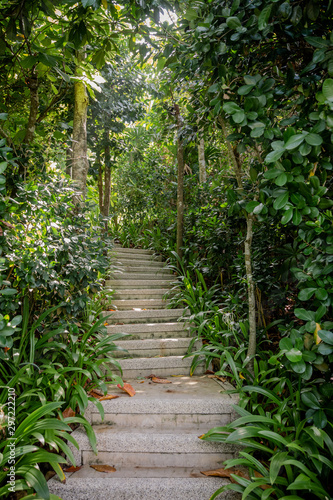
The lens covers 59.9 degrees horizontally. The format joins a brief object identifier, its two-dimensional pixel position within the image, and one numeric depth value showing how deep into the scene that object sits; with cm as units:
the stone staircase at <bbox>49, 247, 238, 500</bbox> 149
